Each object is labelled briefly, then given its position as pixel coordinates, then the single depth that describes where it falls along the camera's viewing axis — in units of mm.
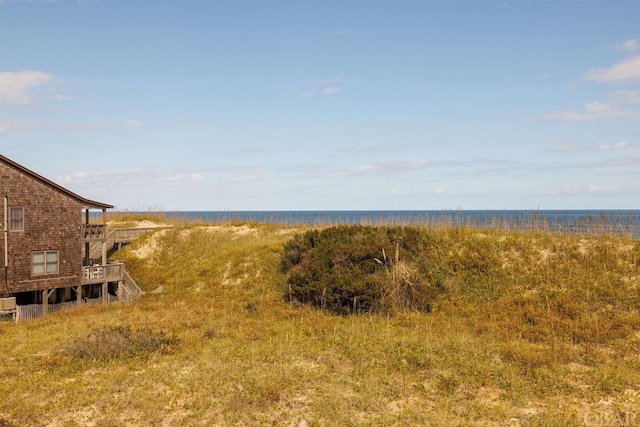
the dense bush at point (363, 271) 21125
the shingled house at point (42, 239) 23609
